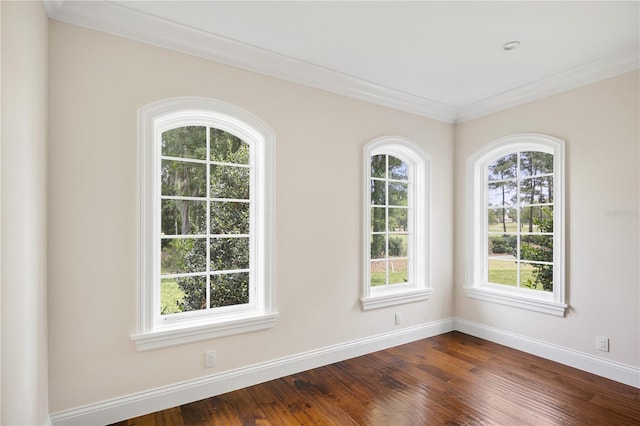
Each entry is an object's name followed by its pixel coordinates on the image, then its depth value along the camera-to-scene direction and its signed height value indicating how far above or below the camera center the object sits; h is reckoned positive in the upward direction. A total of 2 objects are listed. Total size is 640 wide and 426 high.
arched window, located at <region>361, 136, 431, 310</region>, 3.63 -0.09
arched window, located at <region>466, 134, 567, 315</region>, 3.39 -0.09
